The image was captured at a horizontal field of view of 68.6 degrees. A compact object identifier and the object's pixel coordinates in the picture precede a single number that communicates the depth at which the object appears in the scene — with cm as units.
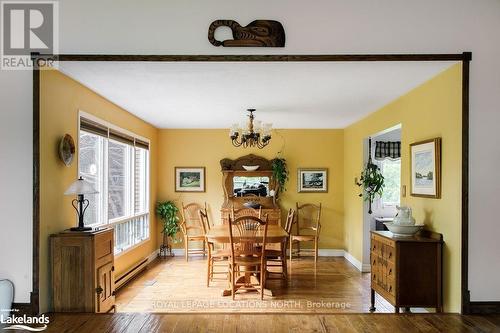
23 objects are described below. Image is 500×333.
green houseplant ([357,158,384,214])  535
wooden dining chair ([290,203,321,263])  707
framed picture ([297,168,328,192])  716
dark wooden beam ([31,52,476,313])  287
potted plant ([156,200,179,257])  687
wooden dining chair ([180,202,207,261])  706
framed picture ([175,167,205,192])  721
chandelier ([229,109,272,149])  513
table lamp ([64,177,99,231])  326
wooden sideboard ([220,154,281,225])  709
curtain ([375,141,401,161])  664
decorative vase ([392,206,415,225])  348
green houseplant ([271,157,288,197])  700
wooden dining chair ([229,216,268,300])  436
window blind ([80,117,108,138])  405
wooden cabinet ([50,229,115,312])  313
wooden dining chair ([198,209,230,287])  488
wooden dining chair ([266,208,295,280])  504
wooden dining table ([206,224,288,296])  453
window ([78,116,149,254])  430
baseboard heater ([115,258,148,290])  481
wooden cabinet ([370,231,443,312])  327
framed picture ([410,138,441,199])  336
